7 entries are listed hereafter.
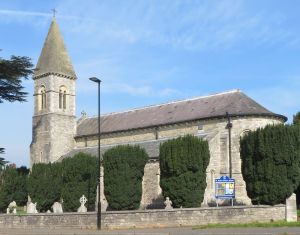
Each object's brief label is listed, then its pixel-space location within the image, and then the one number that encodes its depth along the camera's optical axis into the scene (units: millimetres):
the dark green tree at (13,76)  28672
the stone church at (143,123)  41875
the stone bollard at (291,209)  28328
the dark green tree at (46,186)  38500
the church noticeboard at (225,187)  28000
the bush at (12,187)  44406
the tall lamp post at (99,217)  25234
